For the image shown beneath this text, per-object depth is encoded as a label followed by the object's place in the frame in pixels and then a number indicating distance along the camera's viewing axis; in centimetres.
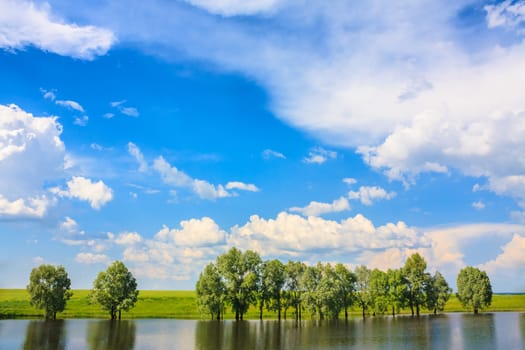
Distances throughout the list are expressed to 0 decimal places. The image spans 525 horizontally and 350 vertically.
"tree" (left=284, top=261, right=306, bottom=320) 12025
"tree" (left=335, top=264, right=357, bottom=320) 12544
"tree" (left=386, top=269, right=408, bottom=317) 13750
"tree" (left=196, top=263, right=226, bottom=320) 11306
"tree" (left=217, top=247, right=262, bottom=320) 11525
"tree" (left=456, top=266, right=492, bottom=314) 14388
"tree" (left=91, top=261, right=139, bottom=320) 11638
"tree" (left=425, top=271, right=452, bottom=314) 14062
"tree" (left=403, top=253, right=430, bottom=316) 13988
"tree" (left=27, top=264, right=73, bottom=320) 12062
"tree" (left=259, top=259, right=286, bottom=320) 11869
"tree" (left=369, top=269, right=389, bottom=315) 13762
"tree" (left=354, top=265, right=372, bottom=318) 13650
